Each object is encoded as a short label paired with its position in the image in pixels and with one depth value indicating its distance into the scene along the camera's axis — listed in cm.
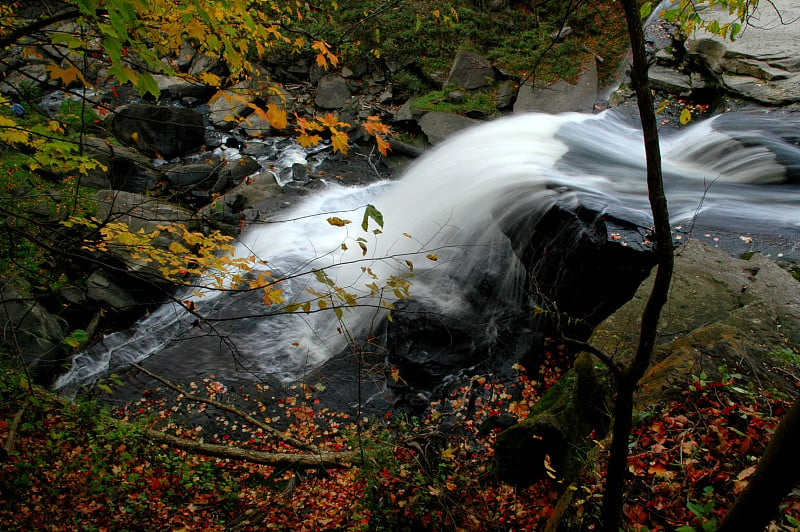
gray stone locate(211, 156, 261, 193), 1020
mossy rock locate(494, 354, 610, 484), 384
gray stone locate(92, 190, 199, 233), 778
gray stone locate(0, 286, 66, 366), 607
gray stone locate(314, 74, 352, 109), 1401
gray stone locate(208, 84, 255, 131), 1326
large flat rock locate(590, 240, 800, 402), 364
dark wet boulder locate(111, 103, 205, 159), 1153
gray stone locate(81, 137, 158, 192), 998
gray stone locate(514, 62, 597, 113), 1160
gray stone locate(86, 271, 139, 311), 717
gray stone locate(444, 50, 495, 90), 1334
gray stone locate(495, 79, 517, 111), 1262
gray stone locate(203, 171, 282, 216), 948
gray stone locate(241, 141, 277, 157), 1230
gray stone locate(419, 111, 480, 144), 1189
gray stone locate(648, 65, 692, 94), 1018
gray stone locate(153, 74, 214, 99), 1503
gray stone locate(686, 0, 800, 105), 888
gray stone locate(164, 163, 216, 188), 1008
